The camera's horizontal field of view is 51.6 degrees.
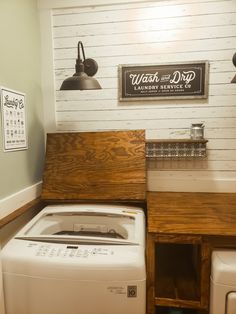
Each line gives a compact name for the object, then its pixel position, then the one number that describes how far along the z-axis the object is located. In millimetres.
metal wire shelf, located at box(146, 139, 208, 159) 2076
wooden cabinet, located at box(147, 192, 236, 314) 1343
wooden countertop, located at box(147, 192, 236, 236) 1372
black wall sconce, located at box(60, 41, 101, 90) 1599
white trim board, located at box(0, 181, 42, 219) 1580
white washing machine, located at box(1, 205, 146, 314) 1155
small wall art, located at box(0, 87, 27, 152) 1596
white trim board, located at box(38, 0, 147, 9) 2104
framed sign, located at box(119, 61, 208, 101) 2064
